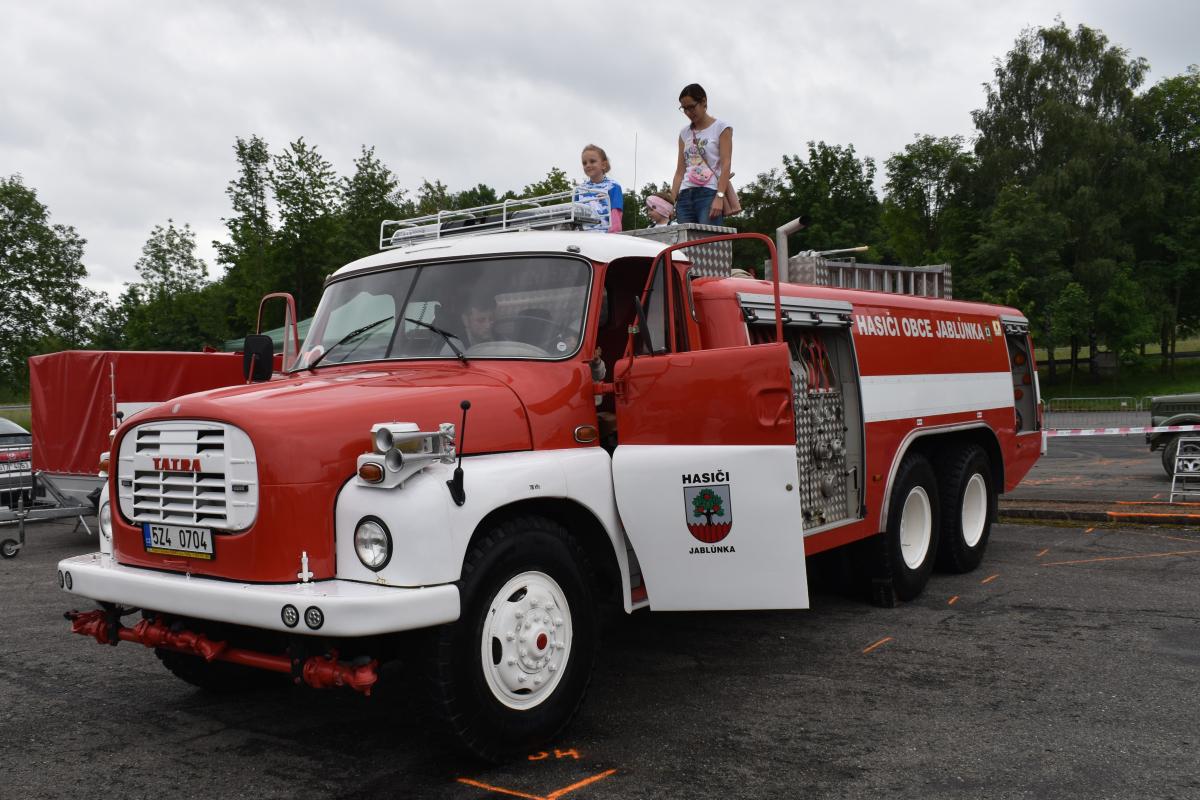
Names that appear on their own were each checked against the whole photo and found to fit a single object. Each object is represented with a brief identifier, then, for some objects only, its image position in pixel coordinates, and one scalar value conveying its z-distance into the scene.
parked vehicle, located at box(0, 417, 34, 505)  12.89
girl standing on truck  7.61
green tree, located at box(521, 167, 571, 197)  38.09
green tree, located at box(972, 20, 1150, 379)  47.03
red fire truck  4.27
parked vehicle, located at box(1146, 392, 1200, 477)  14.70
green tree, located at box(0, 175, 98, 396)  58.91
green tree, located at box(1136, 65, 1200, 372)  49.56
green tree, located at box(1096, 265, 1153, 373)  44.91
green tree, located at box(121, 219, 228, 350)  40.34
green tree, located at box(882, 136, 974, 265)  57.66
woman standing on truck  8.27
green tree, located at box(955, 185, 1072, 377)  43.72
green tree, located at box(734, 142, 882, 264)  49.38
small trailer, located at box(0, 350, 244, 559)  13.36
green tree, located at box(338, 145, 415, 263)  27.30
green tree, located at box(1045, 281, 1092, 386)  42.84
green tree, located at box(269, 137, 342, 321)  28.06
